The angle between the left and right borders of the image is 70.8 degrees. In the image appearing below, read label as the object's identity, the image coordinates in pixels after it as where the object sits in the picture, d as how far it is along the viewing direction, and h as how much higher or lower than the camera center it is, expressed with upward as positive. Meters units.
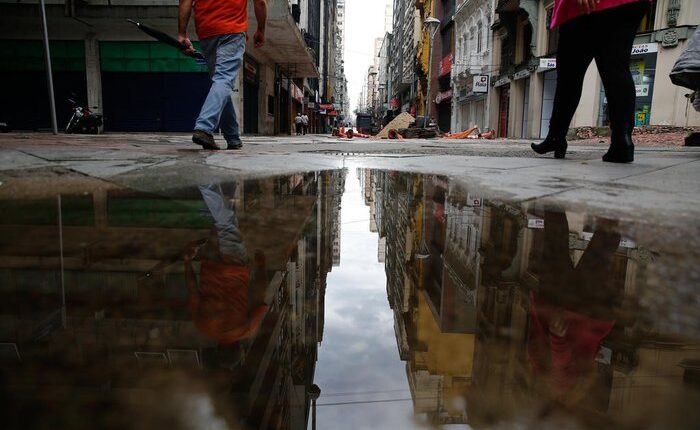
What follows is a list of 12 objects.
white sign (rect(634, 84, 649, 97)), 13.87 +1.54
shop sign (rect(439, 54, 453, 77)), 31.81 +5.04
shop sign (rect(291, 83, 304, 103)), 28.59 +2.83
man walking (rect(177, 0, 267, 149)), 3.55 +0.71
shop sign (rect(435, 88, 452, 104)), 31.74 +3.02
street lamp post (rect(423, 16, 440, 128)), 21.34 +4.25
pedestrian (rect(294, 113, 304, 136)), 26.07 +0.80
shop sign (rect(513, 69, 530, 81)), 18.87 +2.67
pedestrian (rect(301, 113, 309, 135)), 26.18 +0.89
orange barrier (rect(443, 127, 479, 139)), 16.50 +0.19
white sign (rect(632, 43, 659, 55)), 13.49 +2.65
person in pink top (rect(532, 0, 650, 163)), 2.99 +0.62
